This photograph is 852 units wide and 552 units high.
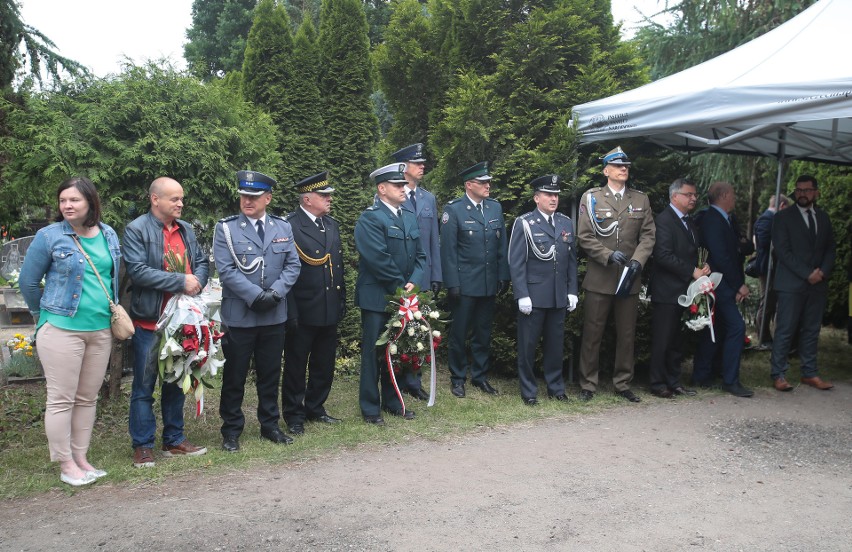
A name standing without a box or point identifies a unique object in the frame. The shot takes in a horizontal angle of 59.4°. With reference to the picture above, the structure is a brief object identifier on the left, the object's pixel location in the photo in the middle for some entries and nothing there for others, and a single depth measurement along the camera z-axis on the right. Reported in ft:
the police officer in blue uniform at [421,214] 21.25
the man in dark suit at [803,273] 23.24
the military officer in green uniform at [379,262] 18.58
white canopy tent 17.49
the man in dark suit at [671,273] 21.93
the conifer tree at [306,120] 34.53
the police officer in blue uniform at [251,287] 16.21
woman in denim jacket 13.93
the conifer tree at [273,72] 34.35
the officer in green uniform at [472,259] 21.52
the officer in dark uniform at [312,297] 17.81
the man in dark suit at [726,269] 22.58
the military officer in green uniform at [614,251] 21.57
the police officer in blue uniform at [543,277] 21.07
